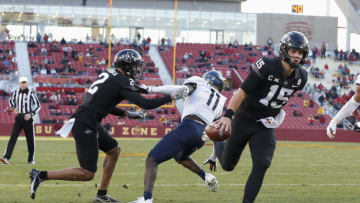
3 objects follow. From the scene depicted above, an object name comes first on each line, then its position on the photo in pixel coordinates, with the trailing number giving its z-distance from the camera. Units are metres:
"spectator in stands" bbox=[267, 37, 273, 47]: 45.71
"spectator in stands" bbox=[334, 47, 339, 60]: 44.12
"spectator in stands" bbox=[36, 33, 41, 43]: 42.20
